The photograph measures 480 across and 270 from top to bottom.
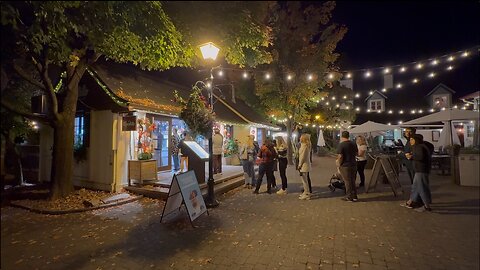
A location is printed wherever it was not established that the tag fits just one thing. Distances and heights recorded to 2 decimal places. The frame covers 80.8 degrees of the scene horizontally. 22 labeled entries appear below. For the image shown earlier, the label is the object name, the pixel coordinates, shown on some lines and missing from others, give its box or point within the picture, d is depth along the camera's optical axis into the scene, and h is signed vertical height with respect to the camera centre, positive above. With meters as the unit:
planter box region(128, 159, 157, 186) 9.34 -0.67
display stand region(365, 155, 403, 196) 8.63 -0.81
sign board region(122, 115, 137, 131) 9.08 +0.88
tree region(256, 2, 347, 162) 17.33 +4.62
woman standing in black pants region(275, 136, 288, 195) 9.64 -0.27
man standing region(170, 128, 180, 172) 12.25 +0.02
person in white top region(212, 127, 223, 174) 11.29 -0.09
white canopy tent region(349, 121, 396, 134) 15.48 +1.11
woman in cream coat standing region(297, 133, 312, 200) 8.45 -0.51
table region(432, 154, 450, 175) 12.51 -0.68
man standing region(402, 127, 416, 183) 10.59 -0.70
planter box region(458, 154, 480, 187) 9.36 -0.78
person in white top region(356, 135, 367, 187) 10.12 -0.38
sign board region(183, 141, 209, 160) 8.88 -0.01
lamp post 7.58 -0.87
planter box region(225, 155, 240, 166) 15.50 -0.62
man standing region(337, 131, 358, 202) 8.02 -0.50
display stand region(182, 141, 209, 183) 8.90 -0.28
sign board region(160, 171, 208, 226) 5.96 -1.03
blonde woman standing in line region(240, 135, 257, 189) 10.32 -0.39
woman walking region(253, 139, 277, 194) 9.27 -0.31
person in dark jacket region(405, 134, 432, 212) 6.52 -0.47
